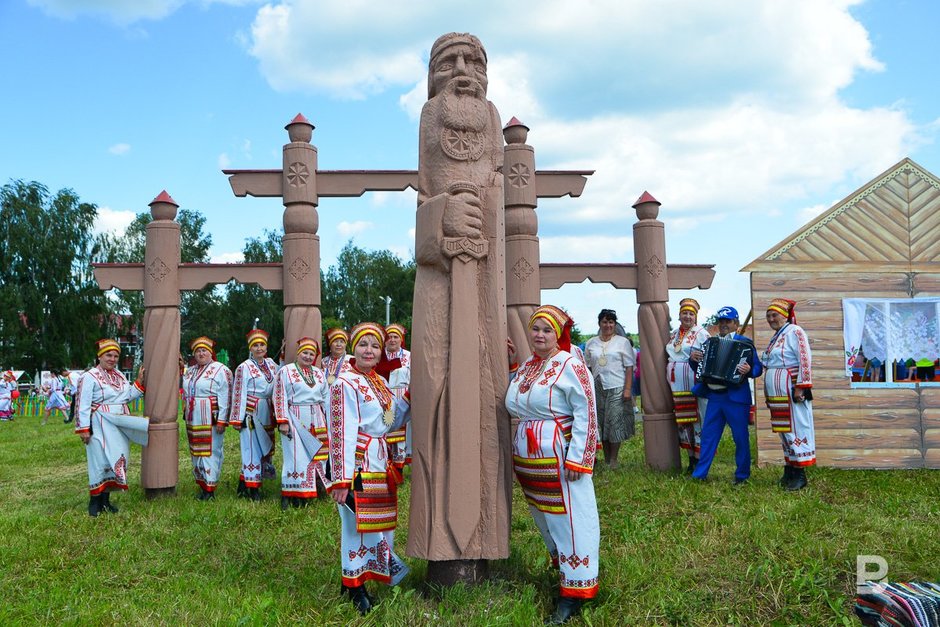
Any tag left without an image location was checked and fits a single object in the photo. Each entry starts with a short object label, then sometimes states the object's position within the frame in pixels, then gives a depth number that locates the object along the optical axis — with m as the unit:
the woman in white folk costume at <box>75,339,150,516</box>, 7.05
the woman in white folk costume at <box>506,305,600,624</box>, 3.96
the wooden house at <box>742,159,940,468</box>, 8.18
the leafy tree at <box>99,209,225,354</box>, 30.25
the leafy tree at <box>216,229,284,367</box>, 34.62
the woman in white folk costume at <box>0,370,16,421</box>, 21.01
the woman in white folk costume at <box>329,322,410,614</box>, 4.15
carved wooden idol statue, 4.09
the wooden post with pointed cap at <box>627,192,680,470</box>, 7.75
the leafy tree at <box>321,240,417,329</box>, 37.94
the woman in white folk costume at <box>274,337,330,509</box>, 7.25
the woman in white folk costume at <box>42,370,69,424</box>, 21.81
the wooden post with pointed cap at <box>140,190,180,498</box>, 7.48
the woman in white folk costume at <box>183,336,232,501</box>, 7.80
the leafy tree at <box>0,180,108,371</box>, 27.14
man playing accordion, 6.97
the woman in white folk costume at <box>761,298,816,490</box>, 6.69
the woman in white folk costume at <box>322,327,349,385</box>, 7.63
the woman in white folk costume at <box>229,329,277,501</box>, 7.81
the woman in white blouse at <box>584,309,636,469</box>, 8.26
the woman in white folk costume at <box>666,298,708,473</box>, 7.62
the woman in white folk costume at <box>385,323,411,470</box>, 8.09
